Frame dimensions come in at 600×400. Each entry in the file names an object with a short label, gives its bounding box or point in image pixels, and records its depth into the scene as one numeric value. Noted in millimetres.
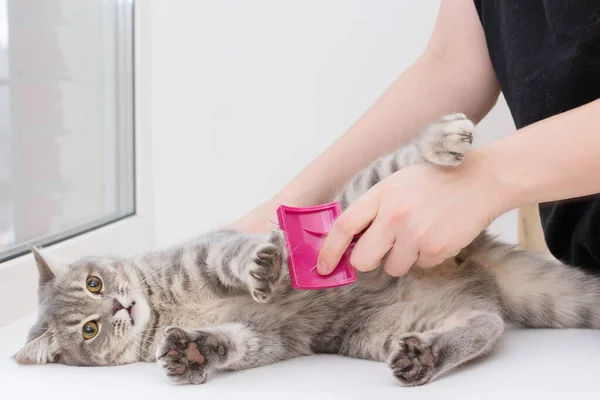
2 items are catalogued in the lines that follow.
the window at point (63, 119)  1807
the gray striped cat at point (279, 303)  1056
